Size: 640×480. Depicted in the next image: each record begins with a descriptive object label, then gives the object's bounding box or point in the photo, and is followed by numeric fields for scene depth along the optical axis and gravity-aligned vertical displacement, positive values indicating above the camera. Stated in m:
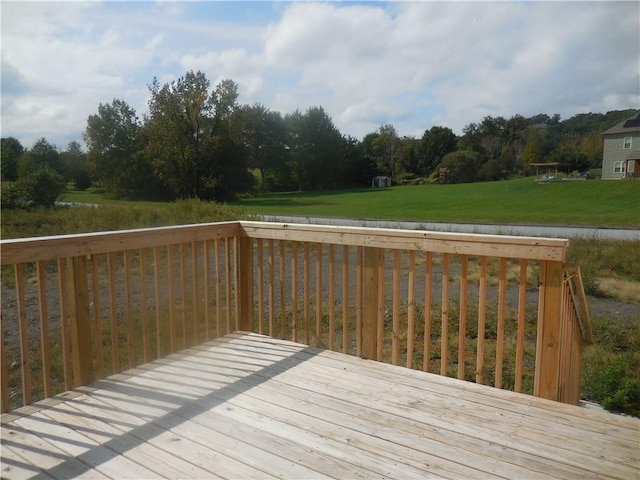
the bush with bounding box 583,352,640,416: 2.82 -1.34
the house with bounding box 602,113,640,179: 29.27 +2.21
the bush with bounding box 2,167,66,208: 13.73 -0.03
